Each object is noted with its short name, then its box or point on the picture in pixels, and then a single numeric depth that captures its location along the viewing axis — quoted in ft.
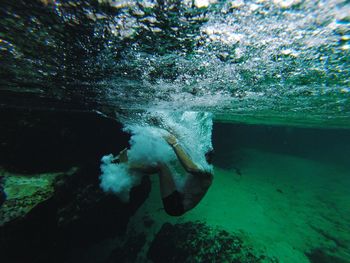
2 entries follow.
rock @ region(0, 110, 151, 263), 17.44
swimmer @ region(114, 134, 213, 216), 12.80
